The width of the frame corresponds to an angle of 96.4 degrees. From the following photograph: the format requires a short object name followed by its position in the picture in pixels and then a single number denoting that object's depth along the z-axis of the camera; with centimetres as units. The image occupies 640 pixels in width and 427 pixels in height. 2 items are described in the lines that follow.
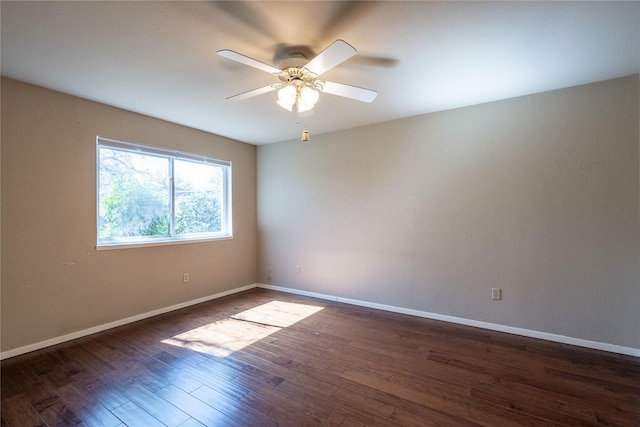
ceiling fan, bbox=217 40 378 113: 174
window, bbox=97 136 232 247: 305
